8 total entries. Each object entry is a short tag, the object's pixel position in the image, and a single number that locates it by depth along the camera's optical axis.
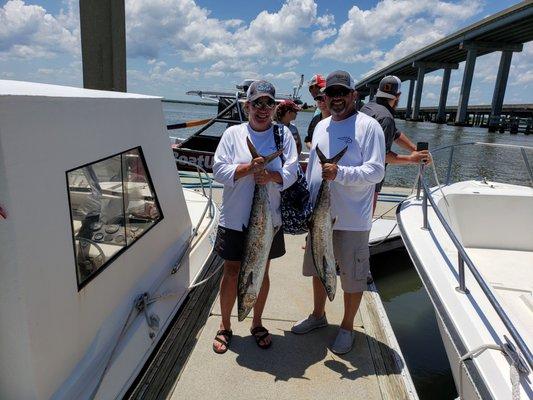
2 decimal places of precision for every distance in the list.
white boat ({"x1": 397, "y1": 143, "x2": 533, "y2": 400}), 1.79
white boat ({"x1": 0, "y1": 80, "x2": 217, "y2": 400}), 1.53
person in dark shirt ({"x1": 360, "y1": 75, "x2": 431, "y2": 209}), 3.41
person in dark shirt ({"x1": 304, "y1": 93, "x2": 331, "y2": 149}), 4.96
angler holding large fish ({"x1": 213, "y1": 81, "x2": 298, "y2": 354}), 2.45
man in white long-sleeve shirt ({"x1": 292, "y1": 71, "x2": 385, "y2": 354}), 2.47
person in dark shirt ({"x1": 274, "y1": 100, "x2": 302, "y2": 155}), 5.62
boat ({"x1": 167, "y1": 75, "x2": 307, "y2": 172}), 9.49
